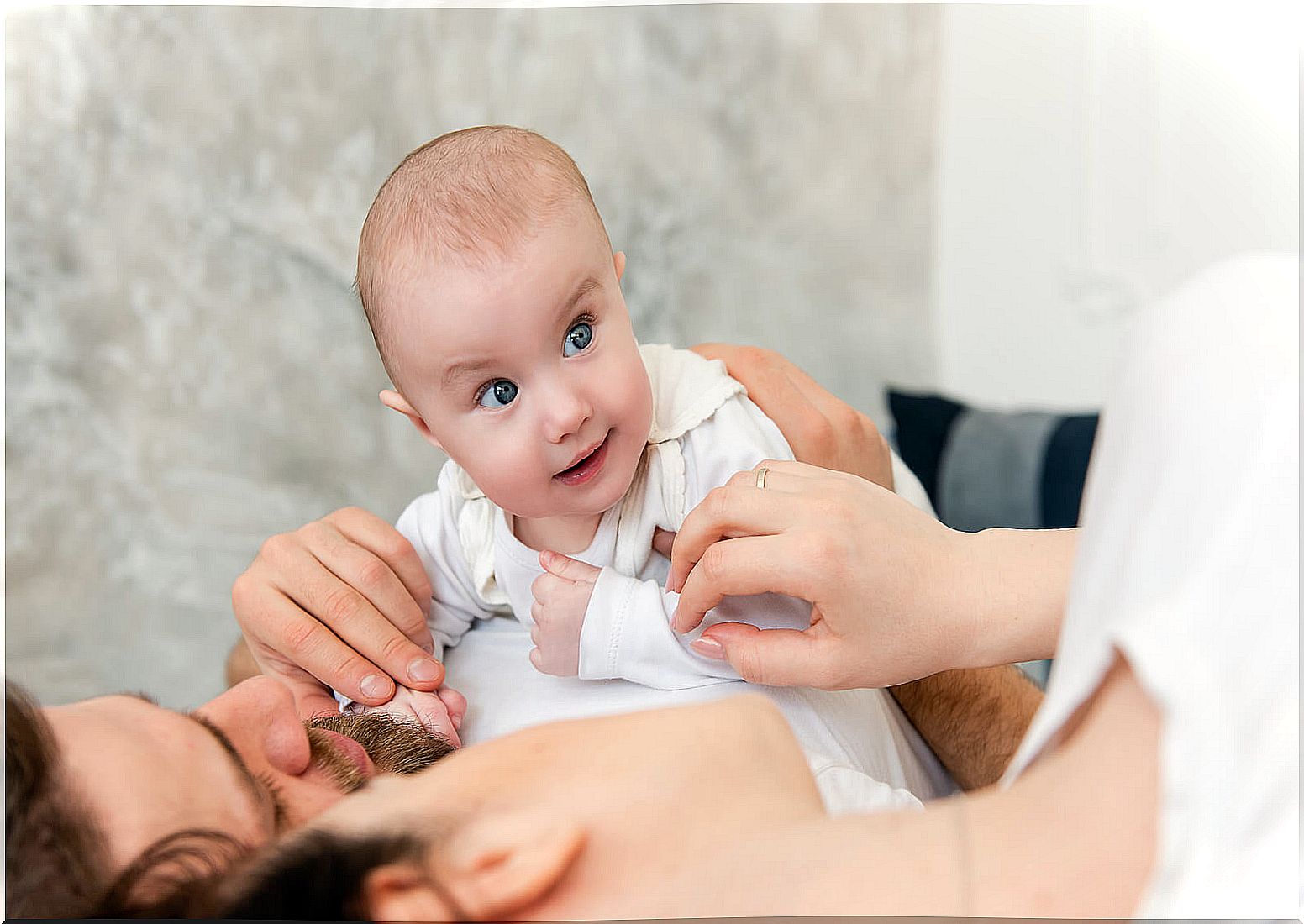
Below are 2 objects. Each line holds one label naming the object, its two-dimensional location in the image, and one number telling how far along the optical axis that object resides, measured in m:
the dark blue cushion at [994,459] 1.39
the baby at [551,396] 0.69
